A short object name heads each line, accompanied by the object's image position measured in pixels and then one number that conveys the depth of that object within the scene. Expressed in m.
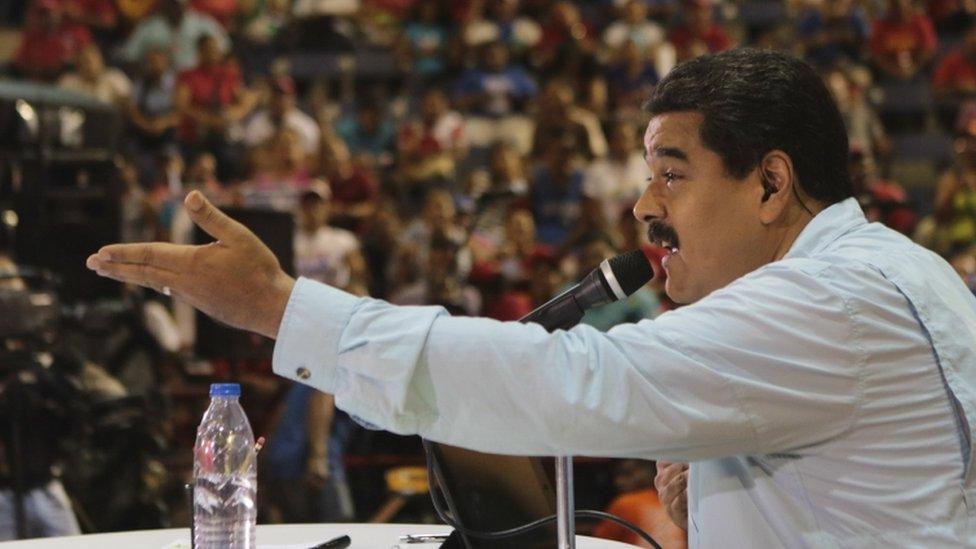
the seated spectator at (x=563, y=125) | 8.87
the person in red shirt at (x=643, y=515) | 4.25
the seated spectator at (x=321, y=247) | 7.44
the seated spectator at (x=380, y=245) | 7.78
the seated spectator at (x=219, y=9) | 10.37
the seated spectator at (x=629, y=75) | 9.64
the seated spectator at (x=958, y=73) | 9.54
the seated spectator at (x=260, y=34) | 10.61
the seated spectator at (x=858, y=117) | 9.23
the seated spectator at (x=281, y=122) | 9.09
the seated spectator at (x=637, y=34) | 9.87
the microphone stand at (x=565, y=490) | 1.78
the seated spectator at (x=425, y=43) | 10.33
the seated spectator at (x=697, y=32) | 10.12
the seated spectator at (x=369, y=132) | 9.66
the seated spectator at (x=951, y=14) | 10.34
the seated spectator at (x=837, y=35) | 10.07
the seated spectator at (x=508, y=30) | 10.30
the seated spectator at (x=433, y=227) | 7.54
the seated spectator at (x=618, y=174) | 8.36
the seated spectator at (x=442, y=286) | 6.88
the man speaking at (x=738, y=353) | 1.54
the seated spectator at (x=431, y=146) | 9.02
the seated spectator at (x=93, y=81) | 9.08
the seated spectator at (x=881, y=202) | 5.57
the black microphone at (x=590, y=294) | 1.78
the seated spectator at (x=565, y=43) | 9.84
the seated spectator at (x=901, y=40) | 9.91
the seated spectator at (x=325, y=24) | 10.81
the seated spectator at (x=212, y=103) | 9.12
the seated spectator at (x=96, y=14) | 10.08
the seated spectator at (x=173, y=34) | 9.84
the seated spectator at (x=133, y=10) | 10.33
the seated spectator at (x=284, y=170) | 8.35
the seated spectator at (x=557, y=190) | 8.41
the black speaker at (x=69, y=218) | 6.14
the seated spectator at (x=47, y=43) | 9.46
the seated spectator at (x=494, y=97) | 9.82
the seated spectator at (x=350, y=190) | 8.45
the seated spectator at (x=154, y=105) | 9.16
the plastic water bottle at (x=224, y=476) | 2.14
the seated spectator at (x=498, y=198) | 8.02
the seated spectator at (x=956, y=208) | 7.47
